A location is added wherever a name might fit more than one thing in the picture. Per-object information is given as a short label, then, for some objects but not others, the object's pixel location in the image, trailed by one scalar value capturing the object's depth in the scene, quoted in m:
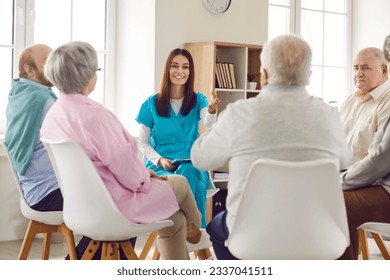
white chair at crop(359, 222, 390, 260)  3.88
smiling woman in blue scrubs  4.38
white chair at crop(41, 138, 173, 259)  2.58
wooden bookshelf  5.43
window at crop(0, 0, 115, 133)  5.20
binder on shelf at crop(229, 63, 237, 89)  5.62
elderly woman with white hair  2.70
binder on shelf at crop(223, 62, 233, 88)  5.57
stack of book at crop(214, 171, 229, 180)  5.41
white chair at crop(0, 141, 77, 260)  3.29
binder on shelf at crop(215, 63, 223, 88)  5.49
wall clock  5.71
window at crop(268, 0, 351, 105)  6.79
